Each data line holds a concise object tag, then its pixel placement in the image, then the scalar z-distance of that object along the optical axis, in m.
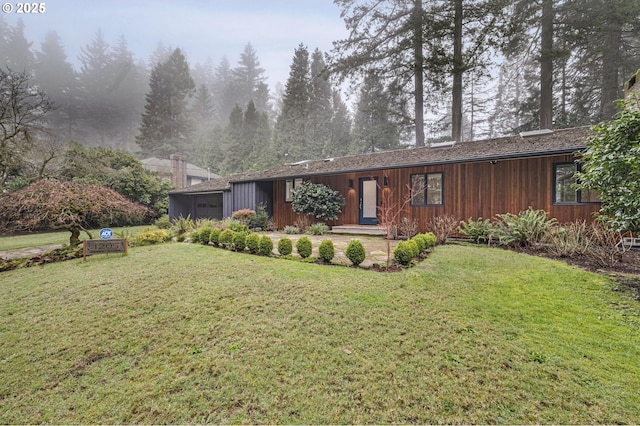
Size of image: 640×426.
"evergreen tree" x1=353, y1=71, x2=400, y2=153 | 14.34
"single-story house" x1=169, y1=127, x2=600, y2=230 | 7.12
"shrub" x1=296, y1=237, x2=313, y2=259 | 5.46
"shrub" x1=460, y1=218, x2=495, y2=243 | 7.19
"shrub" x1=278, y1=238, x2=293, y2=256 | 5.81
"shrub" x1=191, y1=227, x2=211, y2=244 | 7.64
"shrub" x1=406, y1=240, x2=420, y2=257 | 5.04
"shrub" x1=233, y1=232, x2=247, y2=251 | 6.50
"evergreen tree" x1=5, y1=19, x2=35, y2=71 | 25.98
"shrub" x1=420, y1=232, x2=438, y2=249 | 6.20
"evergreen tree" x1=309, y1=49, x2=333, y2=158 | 26.38
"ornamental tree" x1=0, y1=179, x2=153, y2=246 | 5.73
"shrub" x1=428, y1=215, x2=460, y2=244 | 7.24
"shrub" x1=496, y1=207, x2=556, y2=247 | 6.18
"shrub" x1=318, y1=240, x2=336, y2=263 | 5.18
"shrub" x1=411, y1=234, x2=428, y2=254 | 5.64
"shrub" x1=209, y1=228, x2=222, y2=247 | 7.43
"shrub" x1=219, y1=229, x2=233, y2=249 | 6.96
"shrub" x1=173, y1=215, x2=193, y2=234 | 10.20
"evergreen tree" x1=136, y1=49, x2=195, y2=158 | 29.69
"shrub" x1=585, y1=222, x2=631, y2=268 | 4.65
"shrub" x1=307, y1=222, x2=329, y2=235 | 9.85
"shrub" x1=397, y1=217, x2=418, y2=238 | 8.11
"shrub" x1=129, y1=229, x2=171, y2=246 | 7.71
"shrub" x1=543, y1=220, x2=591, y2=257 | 5.38
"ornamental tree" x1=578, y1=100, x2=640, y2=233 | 3.43
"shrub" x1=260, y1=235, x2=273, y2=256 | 5.99
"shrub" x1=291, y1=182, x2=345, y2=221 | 10.46
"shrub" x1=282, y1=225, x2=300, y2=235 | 10.36
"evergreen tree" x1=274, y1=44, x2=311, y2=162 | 26.62
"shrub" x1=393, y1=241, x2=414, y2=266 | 4.79
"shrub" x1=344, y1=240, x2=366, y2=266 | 4.88
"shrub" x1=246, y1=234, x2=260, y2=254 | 6.30
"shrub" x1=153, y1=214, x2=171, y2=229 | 12.72
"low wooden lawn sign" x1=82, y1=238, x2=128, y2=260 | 6.20
